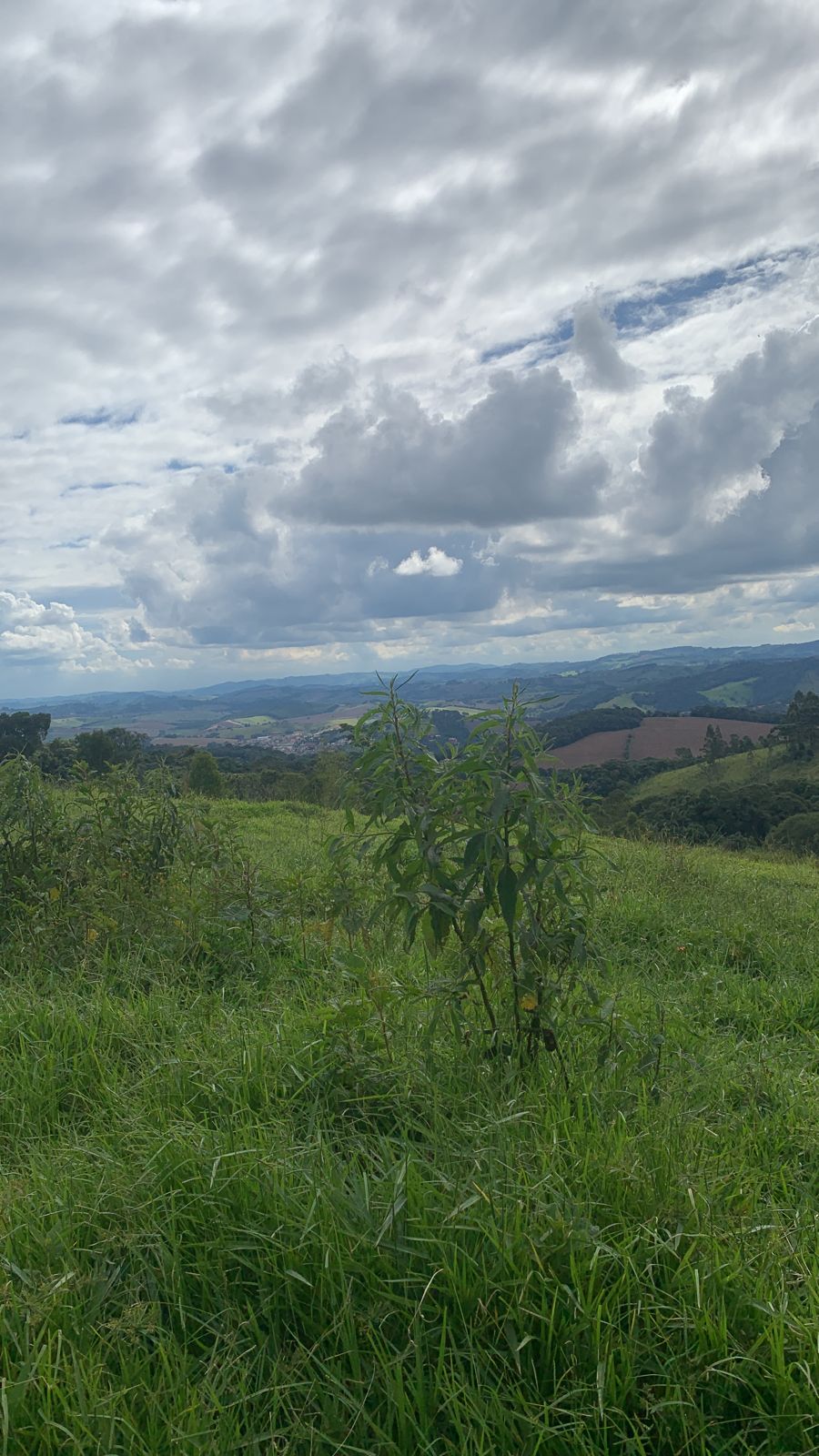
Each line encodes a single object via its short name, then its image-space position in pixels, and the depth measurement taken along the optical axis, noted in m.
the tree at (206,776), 21.02
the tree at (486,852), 3.14
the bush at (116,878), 5.44
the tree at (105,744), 17.77
